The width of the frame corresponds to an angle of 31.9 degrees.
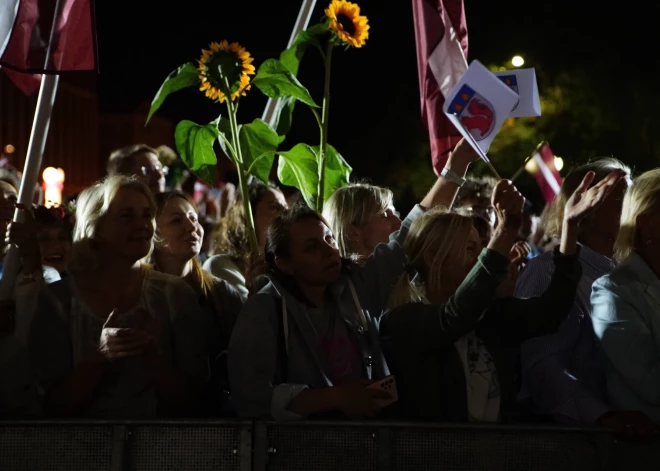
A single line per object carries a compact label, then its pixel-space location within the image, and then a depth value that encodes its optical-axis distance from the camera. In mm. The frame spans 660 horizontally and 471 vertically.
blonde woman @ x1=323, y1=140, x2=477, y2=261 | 5930
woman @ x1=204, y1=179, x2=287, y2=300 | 6207
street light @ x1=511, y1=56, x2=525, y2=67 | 21742
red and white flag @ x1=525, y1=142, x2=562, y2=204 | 6949
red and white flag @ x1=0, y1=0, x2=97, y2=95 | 5461
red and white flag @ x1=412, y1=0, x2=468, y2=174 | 6262
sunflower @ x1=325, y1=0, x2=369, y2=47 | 6215
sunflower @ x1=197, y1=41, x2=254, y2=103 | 6094
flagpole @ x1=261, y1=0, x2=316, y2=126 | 6832
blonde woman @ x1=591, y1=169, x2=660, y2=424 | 4203
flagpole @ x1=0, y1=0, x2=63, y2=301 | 4730
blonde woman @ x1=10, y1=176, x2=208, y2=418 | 4340
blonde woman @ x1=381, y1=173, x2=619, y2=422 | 4223
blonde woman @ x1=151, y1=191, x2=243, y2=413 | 5047
